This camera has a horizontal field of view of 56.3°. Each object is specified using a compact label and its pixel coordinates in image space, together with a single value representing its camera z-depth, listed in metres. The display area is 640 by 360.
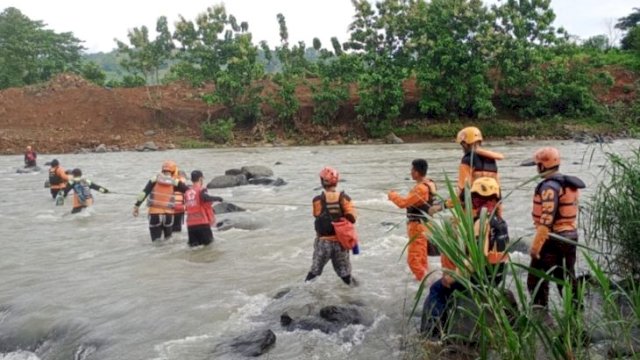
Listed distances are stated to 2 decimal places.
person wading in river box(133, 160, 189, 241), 10.34
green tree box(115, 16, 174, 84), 36.94
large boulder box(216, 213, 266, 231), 12.20
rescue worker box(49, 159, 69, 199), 16.38
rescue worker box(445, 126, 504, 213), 6.20
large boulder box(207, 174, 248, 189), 18.69
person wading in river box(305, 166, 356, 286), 7.07
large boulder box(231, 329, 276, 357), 5.80
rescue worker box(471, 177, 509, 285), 5.44
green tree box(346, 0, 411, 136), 34.44
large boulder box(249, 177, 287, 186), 18.76
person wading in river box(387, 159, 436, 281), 6.74
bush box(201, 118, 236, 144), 36.22
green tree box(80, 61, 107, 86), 46.84
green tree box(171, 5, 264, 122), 36.34
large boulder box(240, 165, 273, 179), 19.73
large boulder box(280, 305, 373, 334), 6.31
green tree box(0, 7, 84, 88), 43.66
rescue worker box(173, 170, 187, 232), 10.62
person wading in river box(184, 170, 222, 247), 9.62
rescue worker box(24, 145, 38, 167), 24.31
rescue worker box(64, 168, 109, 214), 14.31
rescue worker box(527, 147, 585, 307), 5.35
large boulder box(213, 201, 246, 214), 13.99
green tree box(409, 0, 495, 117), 33.44
